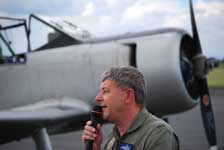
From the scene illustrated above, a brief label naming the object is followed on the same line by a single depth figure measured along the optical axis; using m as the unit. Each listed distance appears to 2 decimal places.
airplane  7.27
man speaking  2.63
